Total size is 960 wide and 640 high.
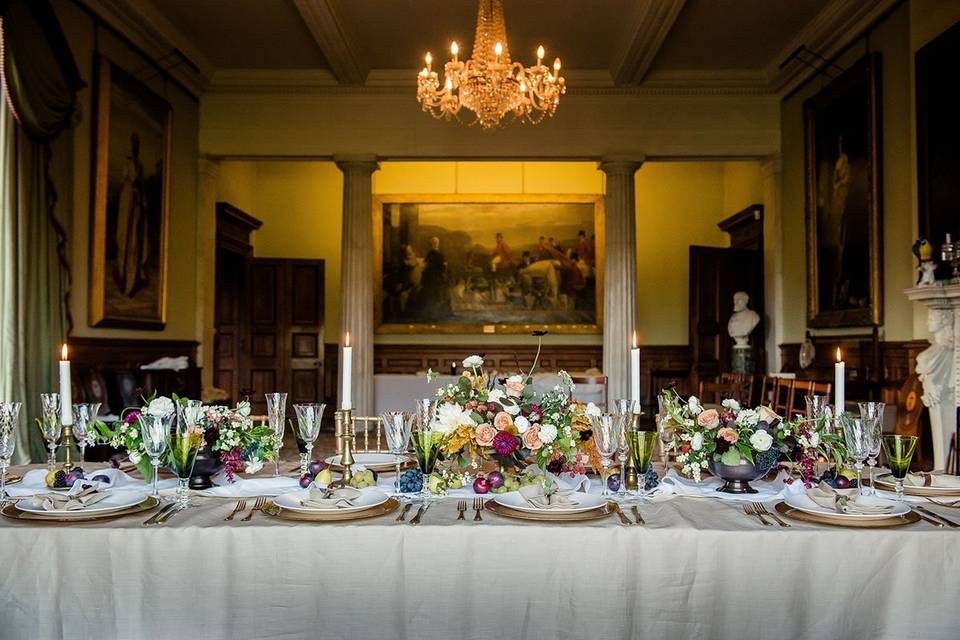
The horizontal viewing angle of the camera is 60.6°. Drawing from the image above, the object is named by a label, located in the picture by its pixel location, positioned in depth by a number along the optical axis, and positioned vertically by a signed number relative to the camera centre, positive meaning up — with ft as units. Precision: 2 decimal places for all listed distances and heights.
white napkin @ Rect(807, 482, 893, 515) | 6.97 -1.36
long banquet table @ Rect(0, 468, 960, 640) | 6.39 -1.85
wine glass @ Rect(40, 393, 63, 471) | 8.50 -0.75
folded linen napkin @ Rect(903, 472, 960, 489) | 8.42 -1.39
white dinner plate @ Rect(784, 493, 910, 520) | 6.72 -1.38
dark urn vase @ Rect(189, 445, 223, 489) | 8.30 -1.23
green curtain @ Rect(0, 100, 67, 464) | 17.85 +1.44
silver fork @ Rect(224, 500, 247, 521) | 7.11 -1.45
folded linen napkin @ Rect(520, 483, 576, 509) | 7.17 -1.34
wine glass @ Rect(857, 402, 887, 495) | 7.34 -0.67
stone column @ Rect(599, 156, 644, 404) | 28.99 +2.86
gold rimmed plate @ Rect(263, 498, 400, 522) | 6.93 -1.43
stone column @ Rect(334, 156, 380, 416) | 29.40 +2.99
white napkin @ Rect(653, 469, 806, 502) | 7.98 -1.44
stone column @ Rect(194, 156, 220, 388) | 29.35 +2.94
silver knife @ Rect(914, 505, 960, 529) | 6.81 -1.47
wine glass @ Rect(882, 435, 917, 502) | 7.54 -0.98
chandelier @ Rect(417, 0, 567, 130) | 17.89 +5.97
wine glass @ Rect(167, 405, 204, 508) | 7.53 -0.96
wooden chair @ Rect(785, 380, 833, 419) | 13.98 -0.76
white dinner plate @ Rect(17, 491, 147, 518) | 6.89 -1.39
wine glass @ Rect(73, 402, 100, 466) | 8.66 -0.81
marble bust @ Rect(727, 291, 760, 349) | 30.04 +0.93
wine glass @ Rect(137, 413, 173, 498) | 7.40 -0.80
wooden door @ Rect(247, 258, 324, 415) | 36.22 +0.86
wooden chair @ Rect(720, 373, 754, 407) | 21.46 -0.94
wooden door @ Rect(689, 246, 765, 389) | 31.58 +2.23
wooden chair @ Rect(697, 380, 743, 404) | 19.48 -1.06
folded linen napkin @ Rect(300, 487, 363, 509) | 7.14 -1.35
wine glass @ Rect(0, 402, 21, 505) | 7.63 -0.79
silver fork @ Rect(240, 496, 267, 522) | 7.02 -1.46
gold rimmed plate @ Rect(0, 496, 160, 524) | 6.84 -1.42
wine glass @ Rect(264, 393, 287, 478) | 8.77 -0.71
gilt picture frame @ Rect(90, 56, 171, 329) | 22.22 +4.19
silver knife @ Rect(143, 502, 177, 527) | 6.79 -1.45
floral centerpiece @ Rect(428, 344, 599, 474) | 7.66 -0.73
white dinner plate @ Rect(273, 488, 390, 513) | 7.07 -1.38
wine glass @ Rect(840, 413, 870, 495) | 7.31 -0.81
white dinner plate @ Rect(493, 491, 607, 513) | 7.04 -1.38
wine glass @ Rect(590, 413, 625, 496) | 7.47 -0.78
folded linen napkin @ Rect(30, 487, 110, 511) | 7.03 -1.34
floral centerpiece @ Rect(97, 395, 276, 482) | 8.06 -0.90
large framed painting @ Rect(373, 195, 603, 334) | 37.83 +3.85
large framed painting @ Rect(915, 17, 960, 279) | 18.03 +4.71
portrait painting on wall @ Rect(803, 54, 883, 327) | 22.22 +4.29
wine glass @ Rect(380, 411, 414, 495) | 7.83 -0.79
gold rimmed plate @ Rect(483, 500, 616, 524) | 6.89 -1.43
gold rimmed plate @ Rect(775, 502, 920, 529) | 6.67 -1.43
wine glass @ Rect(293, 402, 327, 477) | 8.28 -0.75
